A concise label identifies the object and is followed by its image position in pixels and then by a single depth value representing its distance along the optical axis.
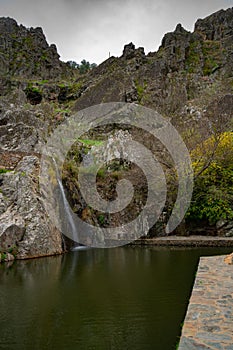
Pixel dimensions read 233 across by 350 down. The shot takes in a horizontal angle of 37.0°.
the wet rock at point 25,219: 13.38
